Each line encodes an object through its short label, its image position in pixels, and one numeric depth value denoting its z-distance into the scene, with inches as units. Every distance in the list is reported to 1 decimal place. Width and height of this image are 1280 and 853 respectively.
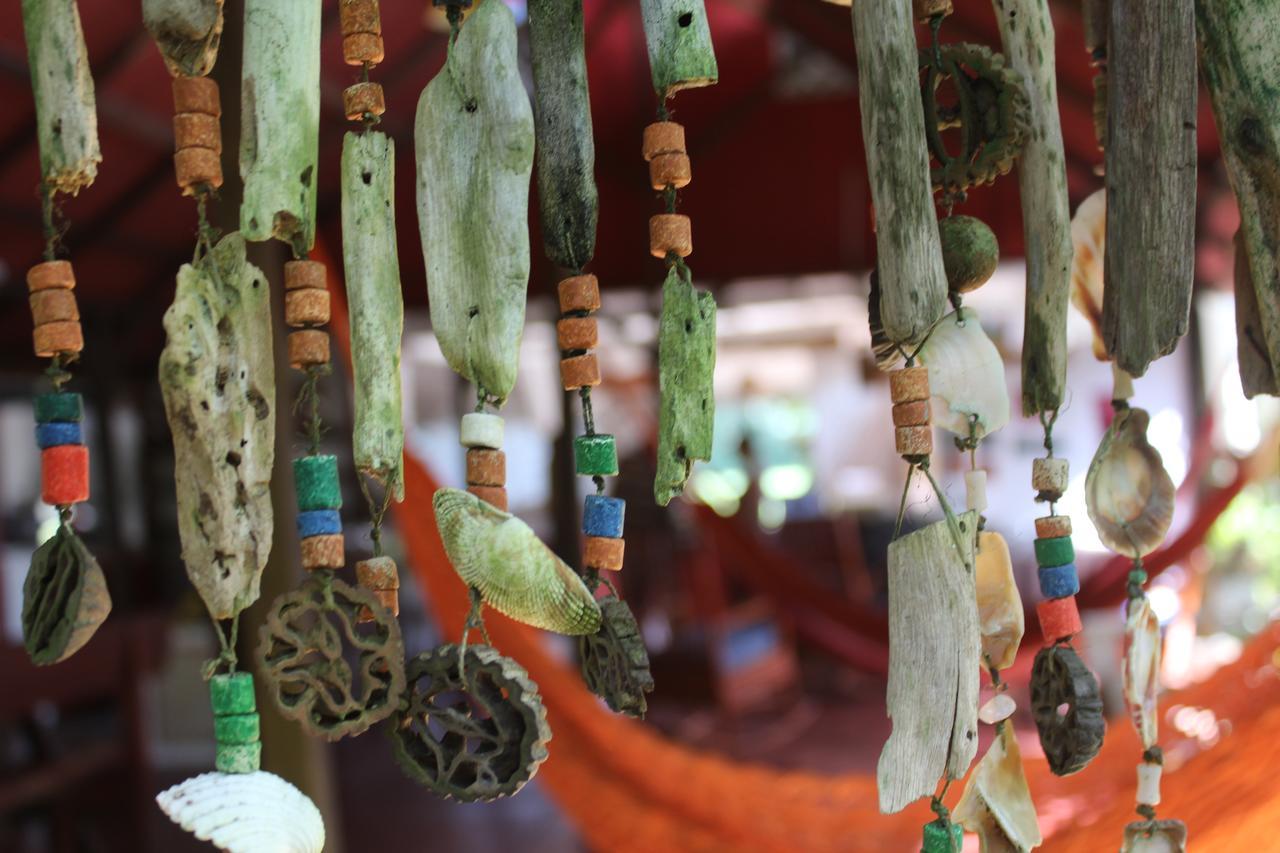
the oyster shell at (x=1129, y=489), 20.5
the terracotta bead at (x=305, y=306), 17.8
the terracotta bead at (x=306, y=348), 17.8
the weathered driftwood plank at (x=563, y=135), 17.3
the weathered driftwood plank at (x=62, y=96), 16.8
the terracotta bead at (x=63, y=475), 18.1
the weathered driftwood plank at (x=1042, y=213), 19.0
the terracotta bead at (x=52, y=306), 17.9
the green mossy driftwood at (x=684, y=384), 17.2
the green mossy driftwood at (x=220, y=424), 16.4
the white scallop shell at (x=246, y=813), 16.1
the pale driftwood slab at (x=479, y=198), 16.7
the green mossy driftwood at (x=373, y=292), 16.9
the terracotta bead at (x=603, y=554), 17.9
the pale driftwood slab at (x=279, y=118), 16.4
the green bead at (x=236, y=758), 17.2
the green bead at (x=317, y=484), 17.8
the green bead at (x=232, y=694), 17.3
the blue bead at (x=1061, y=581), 20.9
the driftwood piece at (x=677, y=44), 16.4
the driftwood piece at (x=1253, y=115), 17.5
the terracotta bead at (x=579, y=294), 18.0
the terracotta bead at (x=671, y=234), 17.6
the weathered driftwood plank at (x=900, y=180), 16.7
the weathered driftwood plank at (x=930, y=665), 16.8
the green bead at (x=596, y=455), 17.9
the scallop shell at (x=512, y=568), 16.3
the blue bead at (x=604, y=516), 18.0
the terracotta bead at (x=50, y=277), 17.9
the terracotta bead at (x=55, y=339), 17.9
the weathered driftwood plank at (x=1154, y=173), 17.4
